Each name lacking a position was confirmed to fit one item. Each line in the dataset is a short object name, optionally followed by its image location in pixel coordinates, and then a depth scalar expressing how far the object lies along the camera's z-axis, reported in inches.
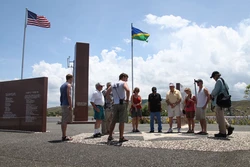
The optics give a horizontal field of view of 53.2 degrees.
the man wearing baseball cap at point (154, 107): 342.0
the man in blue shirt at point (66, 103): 272.8
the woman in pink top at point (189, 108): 337.4
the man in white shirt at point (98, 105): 289.7
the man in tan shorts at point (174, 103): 336.5
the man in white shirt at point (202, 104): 301.1
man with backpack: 265.1
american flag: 761.7
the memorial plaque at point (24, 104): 384.5
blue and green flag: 938.7
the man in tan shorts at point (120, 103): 249.4
